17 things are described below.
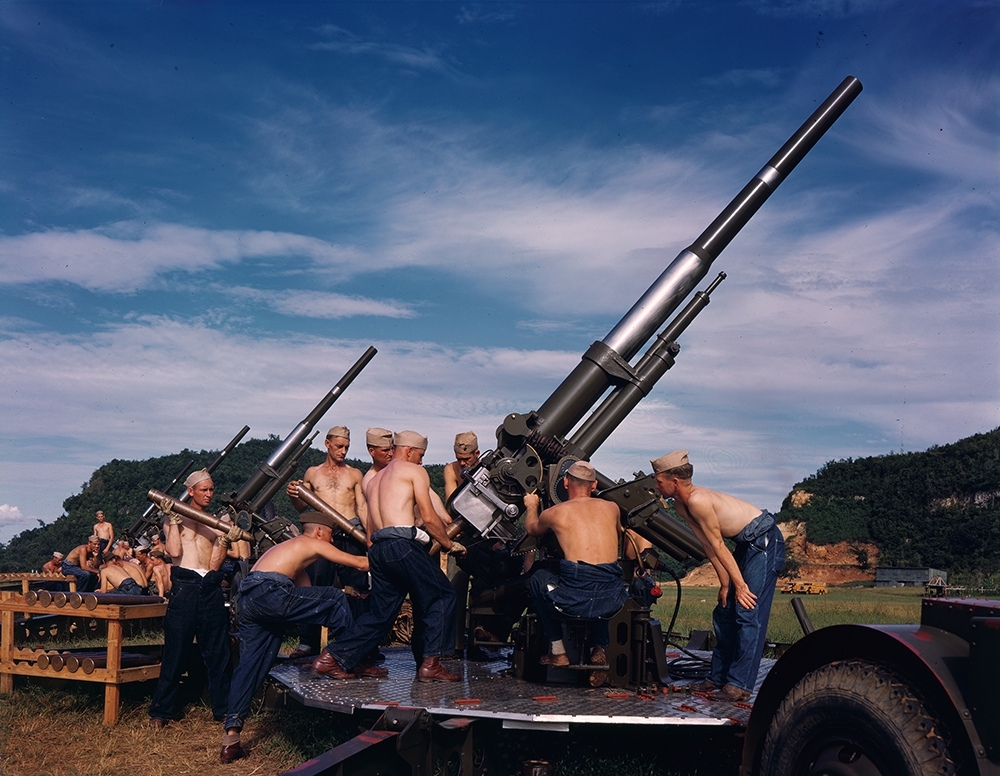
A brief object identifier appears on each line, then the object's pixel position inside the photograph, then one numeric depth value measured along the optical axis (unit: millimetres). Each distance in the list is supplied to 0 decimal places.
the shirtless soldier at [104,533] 21016
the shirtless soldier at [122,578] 16312
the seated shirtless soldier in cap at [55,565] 20906
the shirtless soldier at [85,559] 19469
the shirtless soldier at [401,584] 6965
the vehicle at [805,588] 34153
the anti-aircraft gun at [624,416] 7793
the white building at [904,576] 41500
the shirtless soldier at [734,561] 6438
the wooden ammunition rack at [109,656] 7801
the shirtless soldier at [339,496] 9508
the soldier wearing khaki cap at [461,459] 8836
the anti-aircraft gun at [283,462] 14414
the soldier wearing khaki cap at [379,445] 8477
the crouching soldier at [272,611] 6715
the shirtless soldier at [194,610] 7711
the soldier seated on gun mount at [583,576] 6594
